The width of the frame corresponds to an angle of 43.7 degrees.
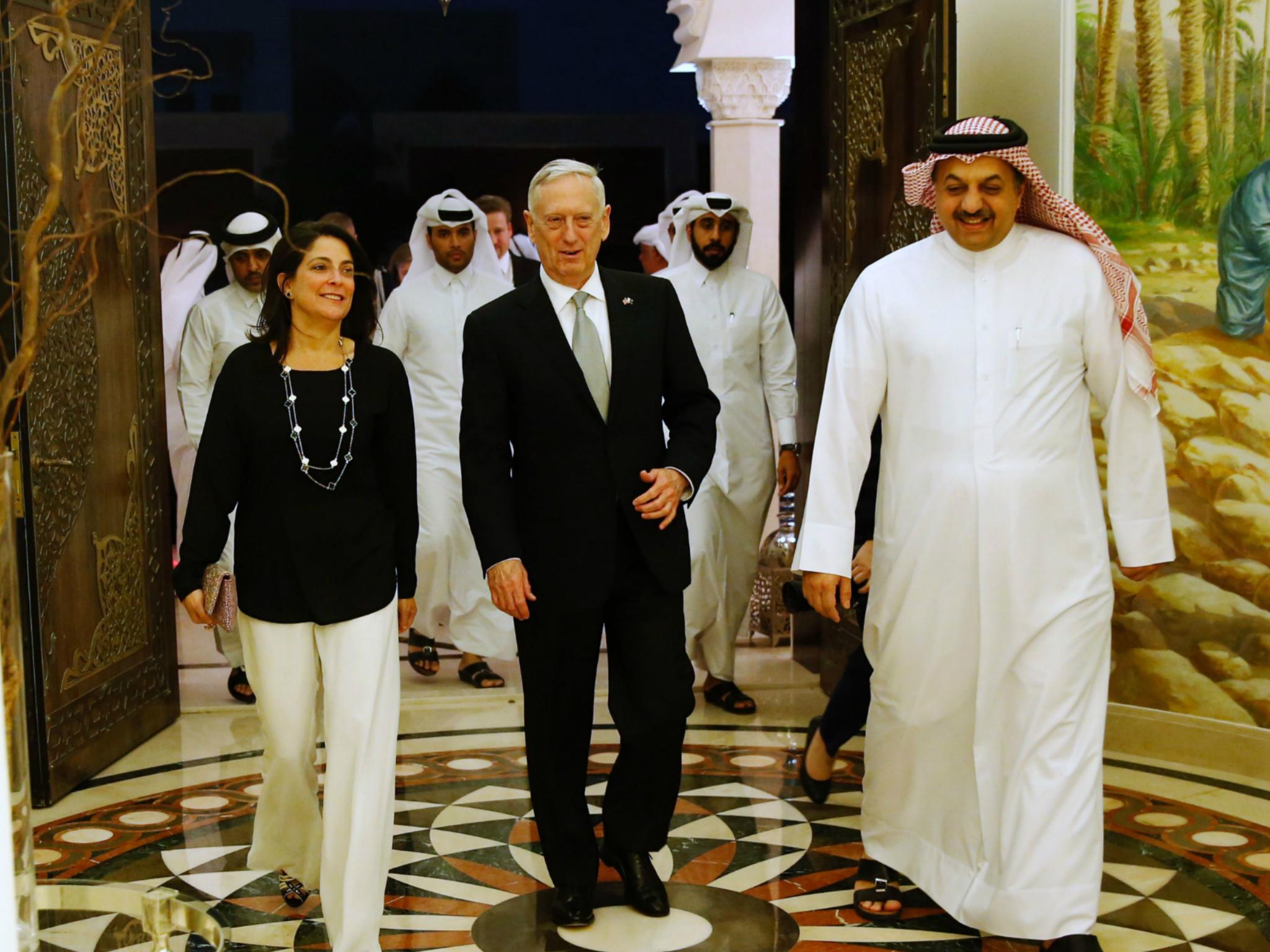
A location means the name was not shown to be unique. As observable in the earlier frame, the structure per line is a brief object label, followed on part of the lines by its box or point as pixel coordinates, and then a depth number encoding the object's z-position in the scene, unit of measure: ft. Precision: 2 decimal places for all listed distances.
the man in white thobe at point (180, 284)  25.62
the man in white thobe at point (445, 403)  20.24
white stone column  29.35
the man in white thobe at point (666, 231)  23.81
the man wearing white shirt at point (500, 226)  28.55
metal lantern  22.43
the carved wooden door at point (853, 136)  16.24
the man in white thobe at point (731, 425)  18.97
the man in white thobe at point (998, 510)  10.77
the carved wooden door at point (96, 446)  15.07
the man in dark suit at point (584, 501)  11.38
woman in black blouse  10.59
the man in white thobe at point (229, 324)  19.29
